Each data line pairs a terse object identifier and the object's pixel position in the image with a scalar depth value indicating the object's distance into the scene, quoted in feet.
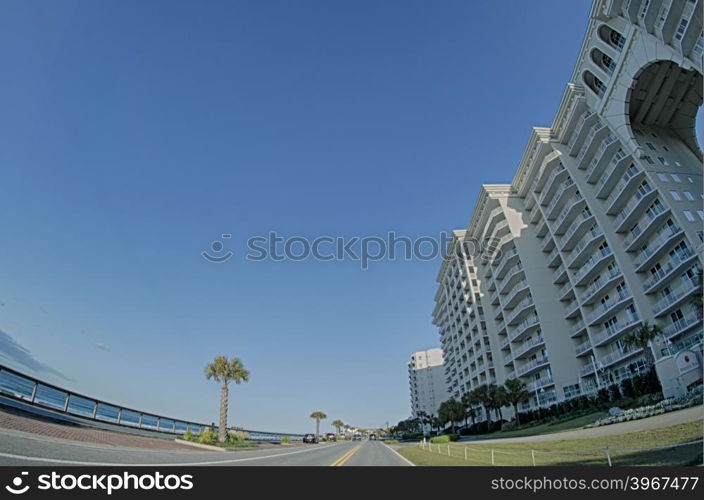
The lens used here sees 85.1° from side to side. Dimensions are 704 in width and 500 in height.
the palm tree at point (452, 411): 246.53
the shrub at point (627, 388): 132.71
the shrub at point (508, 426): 193.35
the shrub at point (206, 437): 93.36
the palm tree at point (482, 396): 209.99
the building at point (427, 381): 581.12
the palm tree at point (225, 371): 132.05
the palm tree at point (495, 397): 195.12
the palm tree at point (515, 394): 192.34
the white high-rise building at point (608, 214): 125.90
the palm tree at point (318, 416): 373.81
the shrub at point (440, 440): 161.06
